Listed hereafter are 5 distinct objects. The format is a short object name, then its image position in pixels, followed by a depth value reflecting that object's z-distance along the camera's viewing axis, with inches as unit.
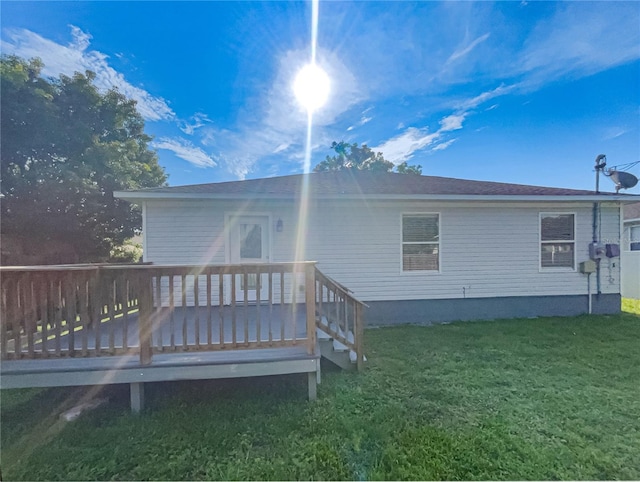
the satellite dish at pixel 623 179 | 280.1
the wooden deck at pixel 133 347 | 112.0
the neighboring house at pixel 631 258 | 413.7
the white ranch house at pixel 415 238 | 234.8
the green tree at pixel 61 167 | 404.2
